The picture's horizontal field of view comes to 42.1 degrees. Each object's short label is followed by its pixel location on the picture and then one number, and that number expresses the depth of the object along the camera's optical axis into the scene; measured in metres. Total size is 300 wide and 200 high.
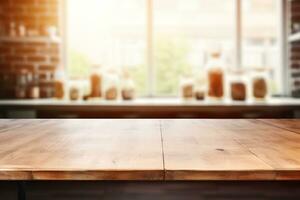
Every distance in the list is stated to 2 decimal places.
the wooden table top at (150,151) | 0.72
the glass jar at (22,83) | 3.08
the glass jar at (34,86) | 3.09
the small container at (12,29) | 3.10
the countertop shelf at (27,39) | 2.99
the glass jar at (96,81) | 2.95
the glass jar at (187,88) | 2.91
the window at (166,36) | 3.32
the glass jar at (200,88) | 2.88
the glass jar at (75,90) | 2.90
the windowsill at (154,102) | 2.56
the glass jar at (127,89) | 2.88
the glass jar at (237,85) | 2.82
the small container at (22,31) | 3.06
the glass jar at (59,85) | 2.98
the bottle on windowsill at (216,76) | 2.90
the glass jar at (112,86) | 2.91
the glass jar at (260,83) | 2.86
